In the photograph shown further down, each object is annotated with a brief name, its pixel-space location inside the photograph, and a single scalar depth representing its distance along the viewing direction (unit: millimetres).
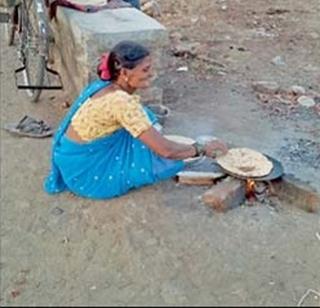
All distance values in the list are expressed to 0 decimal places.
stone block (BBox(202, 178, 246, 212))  2468
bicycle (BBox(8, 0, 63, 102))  3098
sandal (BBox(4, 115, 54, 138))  3007
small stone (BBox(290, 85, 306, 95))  3635
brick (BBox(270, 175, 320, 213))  2553
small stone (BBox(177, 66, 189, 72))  3834
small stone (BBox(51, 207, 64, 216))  2513
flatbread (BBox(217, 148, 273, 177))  2575
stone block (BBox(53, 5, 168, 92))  2866
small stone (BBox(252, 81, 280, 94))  3633
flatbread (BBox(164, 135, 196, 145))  2749
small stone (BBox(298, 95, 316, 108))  3512
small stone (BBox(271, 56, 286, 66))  4058
